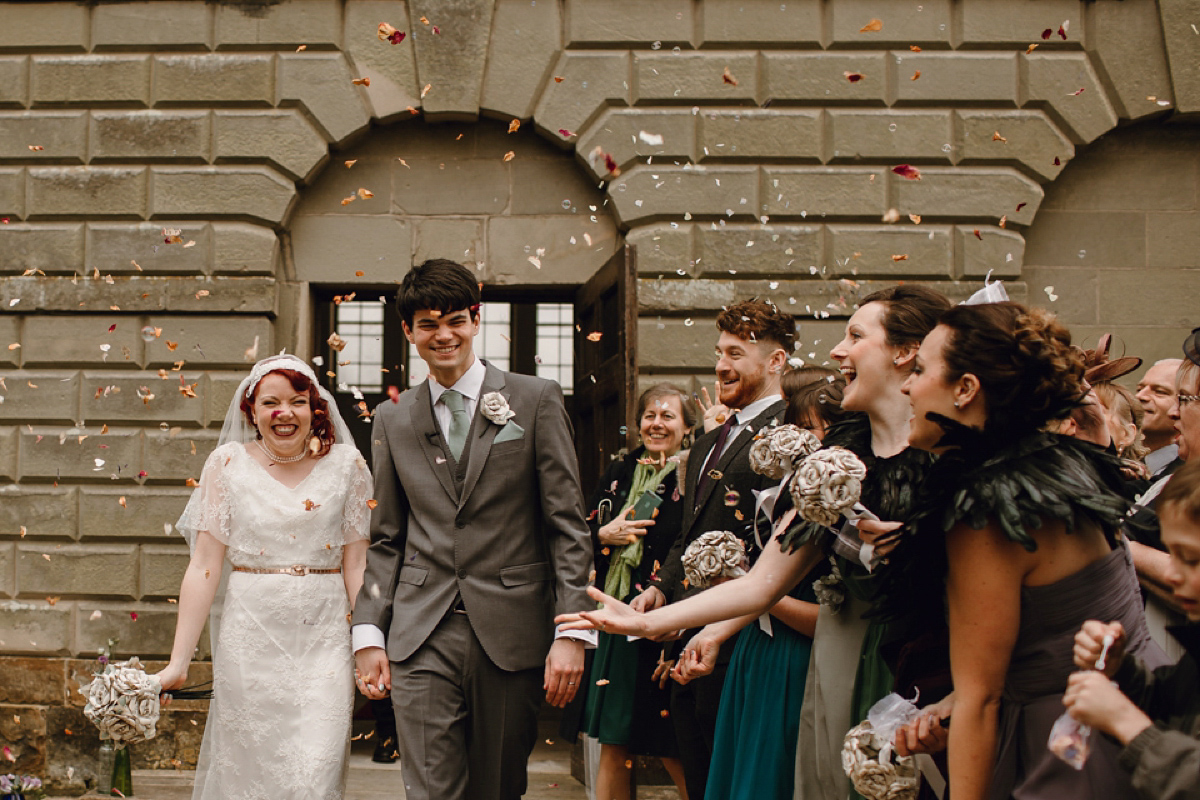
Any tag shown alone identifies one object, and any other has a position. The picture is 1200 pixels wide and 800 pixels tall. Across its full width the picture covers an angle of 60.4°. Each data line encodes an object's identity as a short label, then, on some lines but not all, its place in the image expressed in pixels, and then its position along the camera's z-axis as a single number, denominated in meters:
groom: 3.19
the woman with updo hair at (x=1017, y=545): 1.94
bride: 3.67
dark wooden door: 5.61
